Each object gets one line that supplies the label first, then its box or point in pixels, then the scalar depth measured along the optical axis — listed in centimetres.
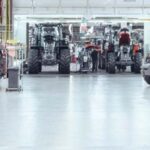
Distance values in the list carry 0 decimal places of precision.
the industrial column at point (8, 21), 2300
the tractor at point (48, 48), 2767
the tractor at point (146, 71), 2062
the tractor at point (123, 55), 2877
